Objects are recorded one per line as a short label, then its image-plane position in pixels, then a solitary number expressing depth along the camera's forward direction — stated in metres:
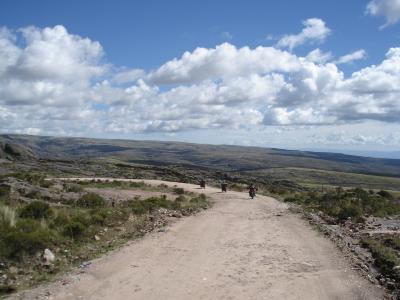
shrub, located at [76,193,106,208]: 26.84
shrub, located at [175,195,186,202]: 34.00
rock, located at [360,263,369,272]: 13.96
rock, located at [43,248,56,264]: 13.71
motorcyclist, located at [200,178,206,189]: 50.56
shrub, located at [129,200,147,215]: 24.66
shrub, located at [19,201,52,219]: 19.53
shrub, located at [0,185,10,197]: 25.80
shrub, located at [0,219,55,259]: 13.62
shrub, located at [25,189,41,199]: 27.02
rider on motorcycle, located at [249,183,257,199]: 40.81
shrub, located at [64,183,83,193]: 35.03
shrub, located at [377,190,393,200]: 45.44
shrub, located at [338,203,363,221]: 26.98
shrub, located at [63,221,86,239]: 16.81
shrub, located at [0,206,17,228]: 16.00
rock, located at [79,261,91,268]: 13.75
